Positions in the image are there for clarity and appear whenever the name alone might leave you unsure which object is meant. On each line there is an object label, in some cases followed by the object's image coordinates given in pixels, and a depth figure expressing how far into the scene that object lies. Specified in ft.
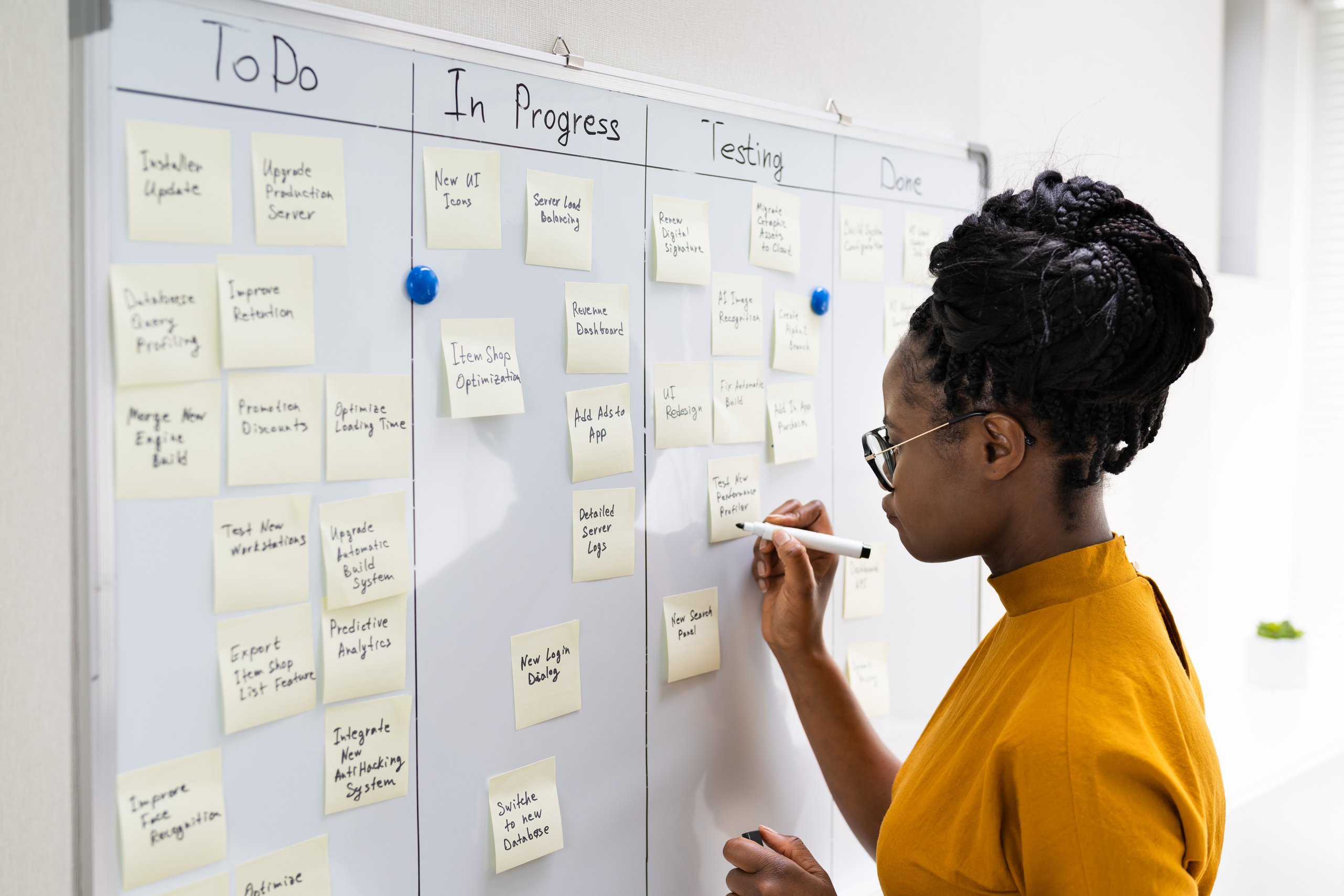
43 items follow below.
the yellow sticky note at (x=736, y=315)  3.80
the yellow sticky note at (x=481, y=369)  3.04
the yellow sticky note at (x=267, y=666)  2.67
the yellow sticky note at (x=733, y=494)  3.85
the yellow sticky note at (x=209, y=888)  2.62
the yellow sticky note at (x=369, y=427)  2.83
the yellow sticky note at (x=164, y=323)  2.43
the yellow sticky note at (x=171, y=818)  2.52
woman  2.51
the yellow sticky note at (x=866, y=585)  4.36
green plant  7.45
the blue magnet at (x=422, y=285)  2.93
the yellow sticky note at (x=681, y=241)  3.58
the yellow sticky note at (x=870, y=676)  4.41
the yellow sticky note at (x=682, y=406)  3.63
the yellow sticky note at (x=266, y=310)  2.60
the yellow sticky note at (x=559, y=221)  3.20
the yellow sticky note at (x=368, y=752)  2.88
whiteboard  2.51
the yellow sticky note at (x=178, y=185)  2.44
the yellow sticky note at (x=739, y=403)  3.84
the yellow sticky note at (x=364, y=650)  2.85
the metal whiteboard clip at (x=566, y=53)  3.24
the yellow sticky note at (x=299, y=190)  2.65
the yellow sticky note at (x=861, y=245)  4.27
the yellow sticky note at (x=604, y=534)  3.42
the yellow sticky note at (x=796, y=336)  4.03
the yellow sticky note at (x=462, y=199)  2.97
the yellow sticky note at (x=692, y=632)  3.72
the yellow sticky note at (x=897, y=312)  4.48
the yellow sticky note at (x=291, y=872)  2.73
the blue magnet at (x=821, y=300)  4.13
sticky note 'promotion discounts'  2.64
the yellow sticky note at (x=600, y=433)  3.37
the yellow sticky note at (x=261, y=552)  2.65
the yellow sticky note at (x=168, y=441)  2.47
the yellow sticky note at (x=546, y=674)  3.28
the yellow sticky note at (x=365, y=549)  2.84
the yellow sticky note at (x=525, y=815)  3.23
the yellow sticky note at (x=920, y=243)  4.54
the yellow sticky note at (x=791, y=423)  4.04
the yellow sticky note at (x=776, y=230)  3.90
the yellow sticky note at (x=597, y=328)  3.33
